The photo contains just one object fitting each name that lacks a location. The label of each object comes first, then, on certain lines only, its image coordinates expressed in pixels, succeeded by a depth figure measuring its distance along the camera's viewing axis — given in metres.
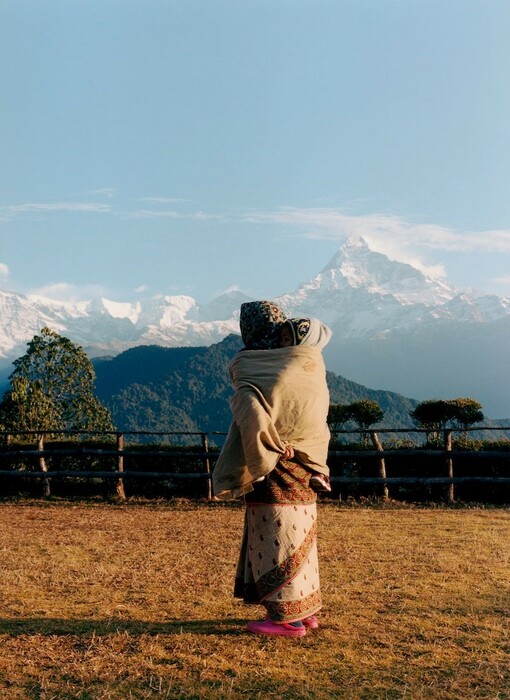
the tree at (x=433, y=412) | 17.86
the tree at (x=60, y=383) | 25.42
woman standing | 4.54
